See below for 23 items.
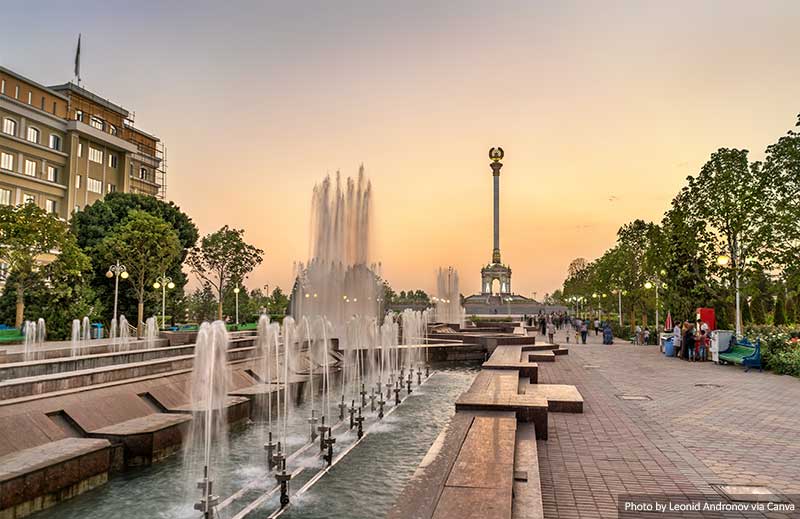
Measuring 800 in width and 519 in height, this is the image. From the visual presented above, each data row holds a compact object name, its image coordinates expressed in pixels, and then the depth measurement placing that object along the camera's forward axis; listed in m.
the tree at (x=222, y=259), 40.88
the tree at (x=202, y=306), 43.97
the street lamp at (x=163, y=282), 28.49
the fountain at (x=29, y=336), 20.02
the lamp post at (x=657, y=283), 28.29
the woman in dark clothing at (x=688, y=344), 20.13
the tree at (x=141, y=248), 28.13
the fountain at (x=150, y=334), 20.03
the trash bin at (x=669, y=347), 21.55
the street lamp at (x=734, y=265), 19.42
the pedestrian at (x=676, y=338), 21.39
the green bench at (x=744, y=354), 16.50
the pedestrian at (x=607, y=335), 29.33
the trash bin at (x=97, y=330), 26.44
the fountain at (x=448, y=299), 44.38
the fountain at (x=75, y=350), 15.44
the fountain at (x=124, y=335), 18.45
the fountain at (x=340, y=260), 25.58
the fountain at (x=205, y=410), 6.32
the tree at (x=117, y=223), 30.00
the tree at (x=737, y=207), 21.20
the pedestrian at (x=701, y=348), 19.72
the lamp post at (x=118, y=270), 23.36
